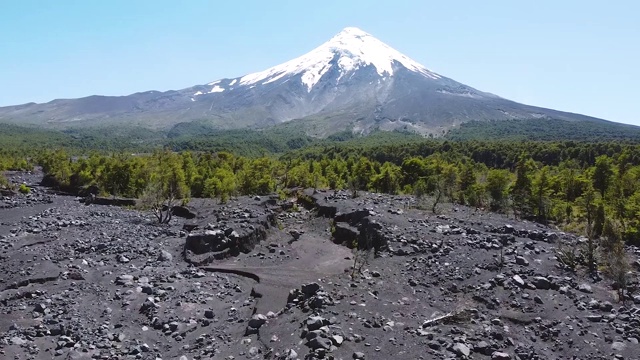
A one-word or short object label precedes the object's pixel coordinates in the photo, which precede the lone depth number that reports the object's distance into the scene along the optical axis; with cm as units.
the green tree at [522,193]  4144
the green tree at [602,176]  4669
